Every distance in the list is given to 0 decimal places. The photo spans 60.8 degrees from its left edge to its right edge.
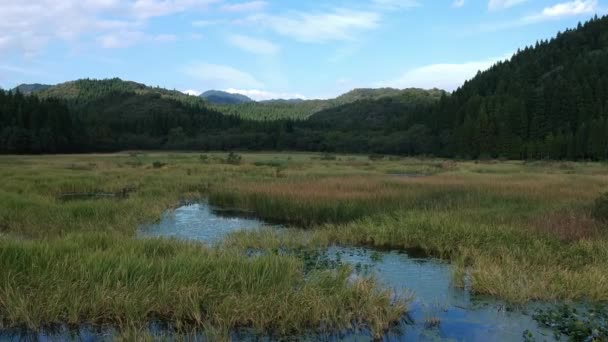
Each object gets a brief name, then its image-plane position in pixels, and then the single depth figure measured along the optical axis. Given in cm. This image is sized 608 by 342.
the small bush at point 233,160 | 6388
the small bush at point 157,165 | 5372
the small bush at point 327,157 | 8204
